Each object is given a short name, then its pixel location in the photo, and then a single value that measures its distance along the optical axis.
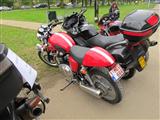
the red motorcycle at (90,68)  1.80
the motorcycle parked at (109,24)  2.95
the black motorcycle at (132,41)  1.82
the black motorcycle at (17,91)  0.95
